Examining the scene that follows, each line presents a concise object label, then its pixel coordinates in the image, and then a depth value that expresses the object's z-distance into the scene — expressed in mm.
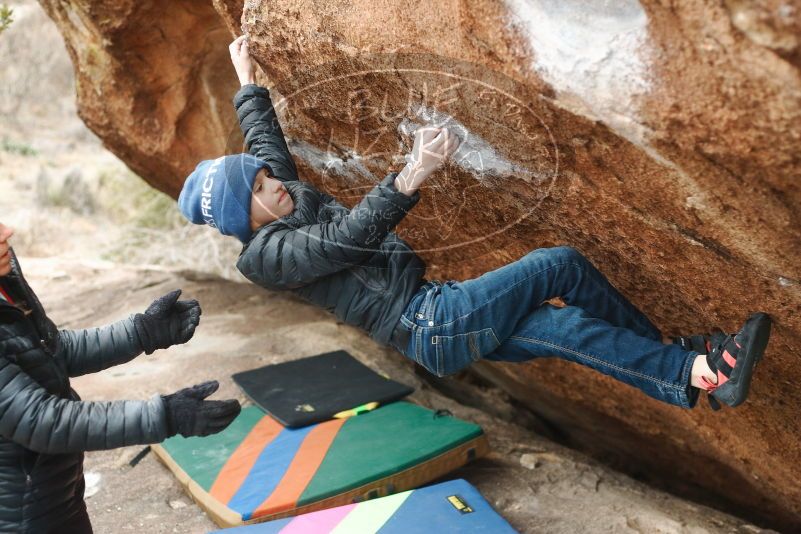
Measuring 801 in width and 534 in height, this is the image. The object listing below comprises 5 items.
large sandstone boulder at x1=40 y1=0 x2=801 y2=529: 1625
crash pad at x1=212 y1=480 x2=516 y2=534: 2396
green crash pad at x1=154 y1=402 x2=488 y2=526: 2770
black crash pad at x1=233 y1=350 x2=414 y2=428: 3453
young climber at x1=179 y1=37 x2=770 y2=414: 2096
